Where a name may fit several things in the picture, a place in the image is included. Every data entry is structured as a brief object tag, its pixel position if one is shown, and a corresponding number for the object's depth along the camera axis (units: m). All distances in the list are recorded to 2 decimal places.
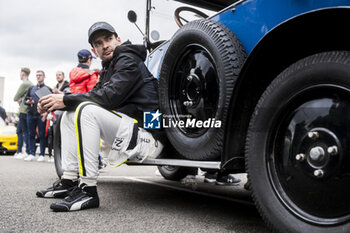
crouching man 2.27
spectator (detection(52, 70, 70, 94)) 7.12
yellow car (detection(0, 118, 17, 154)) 9.00
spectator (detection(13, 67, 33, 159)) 7.43
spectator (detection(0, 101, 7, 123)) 10.51
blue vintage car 1.29
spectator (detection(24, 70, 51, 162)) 7.00
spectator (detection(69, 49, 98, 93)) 4.06
